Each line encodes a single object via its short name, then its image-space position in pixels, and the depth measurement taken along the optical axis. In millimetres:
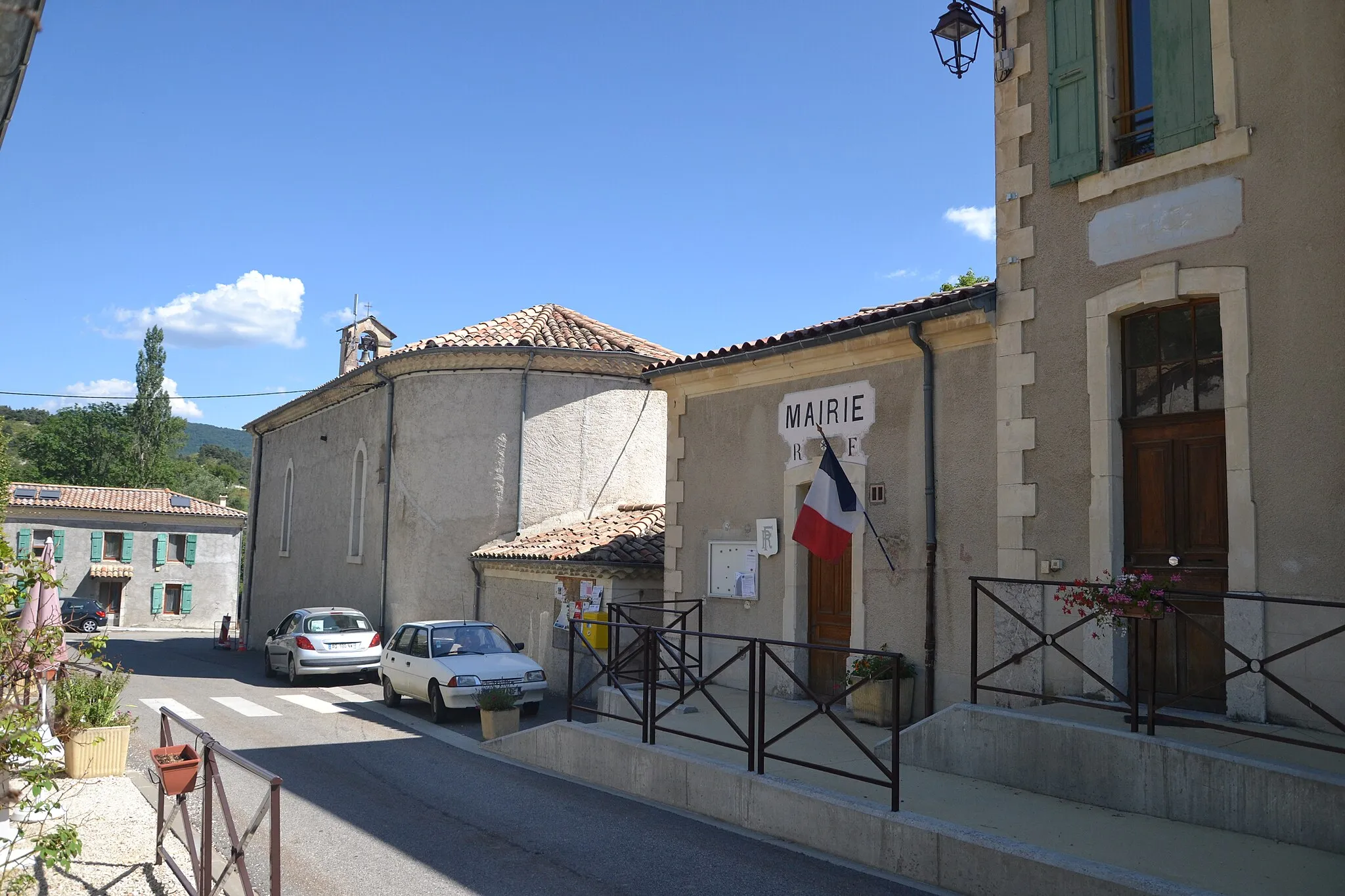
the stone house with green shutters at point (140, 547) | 39969
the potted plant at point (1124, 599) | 6520
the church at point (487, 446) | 18562
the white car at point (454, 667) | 12844
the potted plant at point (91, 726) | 8547
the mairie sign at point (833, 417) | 10461
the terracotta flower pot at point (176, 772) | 5586
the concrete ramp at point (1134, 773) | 5449
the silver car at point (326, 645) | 16875
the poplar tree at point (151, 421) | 59188
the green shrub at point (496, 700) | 11320
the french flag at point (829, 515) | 9500
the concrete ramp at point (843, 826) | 5102
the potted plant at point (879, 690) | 9336
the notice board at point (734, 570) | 11578
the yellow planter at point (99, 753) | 8523
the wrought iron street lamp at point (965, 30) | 9047
